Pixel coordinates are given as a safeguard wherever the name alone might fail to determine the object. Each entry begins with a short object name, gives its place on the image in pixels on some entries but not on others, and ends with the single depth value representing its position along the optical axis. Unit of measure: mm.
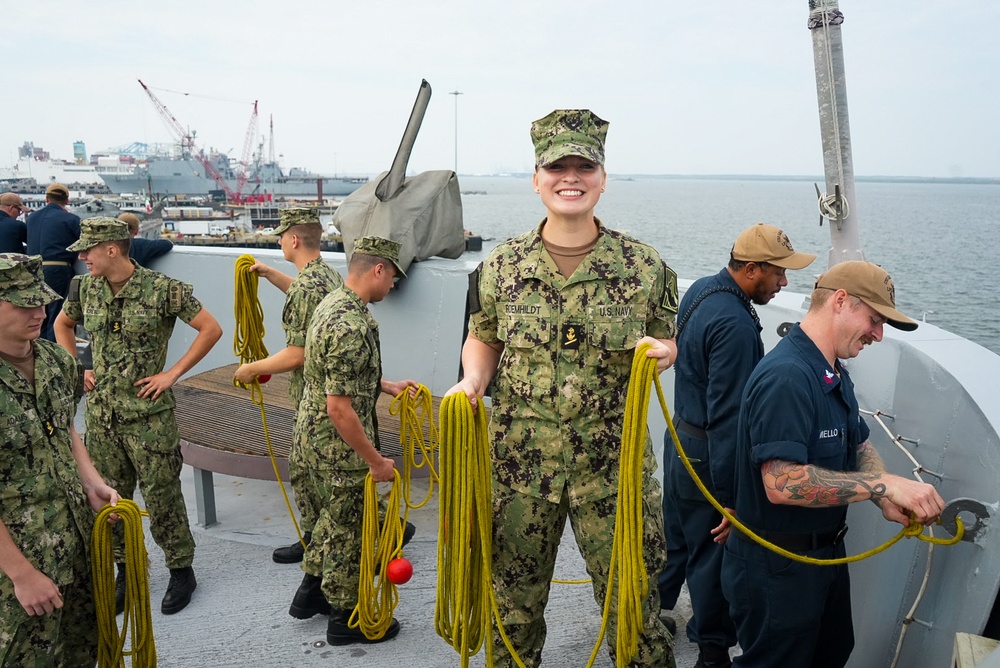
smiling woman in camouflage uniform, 2254
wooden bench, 3908
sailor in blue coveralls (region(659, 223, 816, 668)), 2789
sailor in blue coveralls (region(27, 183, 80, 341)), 5852
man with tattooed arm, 2125
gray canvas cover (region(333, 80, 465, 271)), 4887
